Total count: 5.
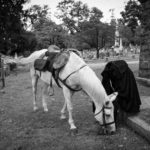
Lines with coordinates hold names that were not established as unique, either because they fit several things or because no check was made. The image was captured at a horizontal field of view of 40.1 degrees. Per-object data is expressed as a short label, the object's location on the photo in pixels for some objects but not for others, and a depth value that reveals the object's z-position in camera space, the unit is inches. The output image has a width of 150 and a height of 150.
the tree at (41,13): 1227.9
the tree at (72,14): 1625.2
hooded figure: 165.6
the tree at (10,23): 776.9
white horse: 145.9
